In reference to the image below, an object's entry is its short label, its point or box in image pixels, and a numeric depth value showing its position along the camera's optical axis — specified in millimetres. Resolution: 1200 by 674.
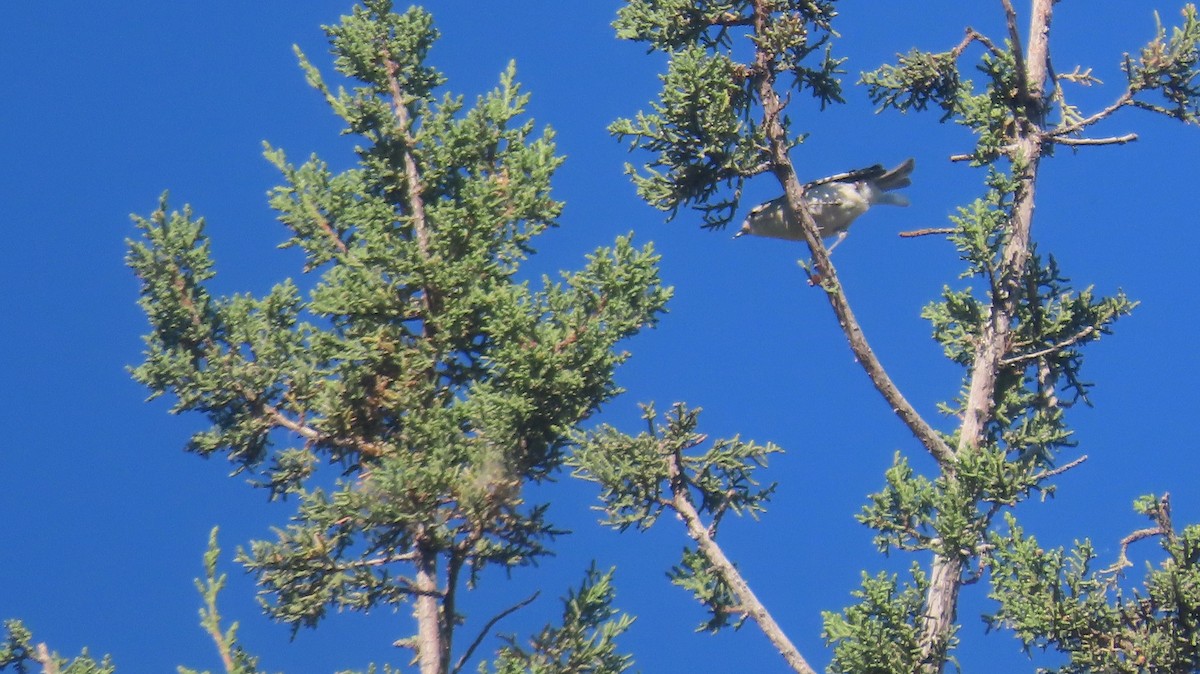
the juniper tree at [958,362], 10508
